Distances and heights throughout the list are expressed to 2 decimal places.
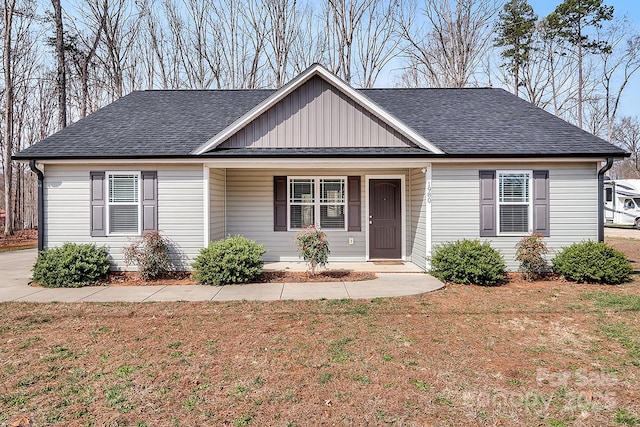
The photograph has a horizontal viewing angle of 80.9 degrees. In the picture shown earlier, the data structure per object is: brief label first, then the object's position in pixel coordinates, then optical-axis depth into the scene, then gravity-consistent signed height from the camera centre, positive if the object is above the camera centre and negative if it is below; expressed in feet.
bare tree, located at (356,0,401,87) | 69.00 +29.56
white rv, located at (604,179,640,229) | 70.90 +2.18
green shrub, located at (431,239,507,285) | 25.40 -3.49
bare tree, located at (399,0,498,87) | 66.54 +30.74
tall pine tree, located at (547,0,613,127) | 72.95 +38.09
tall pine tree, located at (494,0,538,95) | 70.95 +35.03
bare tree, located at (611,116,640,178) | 131.54 +27.05
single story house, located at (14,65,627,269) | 27.78 +3.65
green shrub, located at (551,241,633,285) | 25.46 -3.56
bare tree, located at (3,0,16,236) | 55.11 +17.87
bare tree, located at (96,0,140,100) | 64.75 +29.55
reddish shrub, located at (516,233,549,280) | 26.86 -2.99
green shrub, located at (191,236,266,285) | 25.64 -3.40
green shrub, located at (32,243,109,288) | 25.25 -3.53
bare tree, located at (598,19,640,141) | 89.71 +32.21
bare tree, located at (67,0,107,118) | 62.80 +28.40
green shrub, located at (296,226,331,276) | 26.76 -2.24
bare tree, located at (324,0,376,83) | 66.90 +33.28
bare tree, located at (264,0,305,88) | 69.36 +33.33
